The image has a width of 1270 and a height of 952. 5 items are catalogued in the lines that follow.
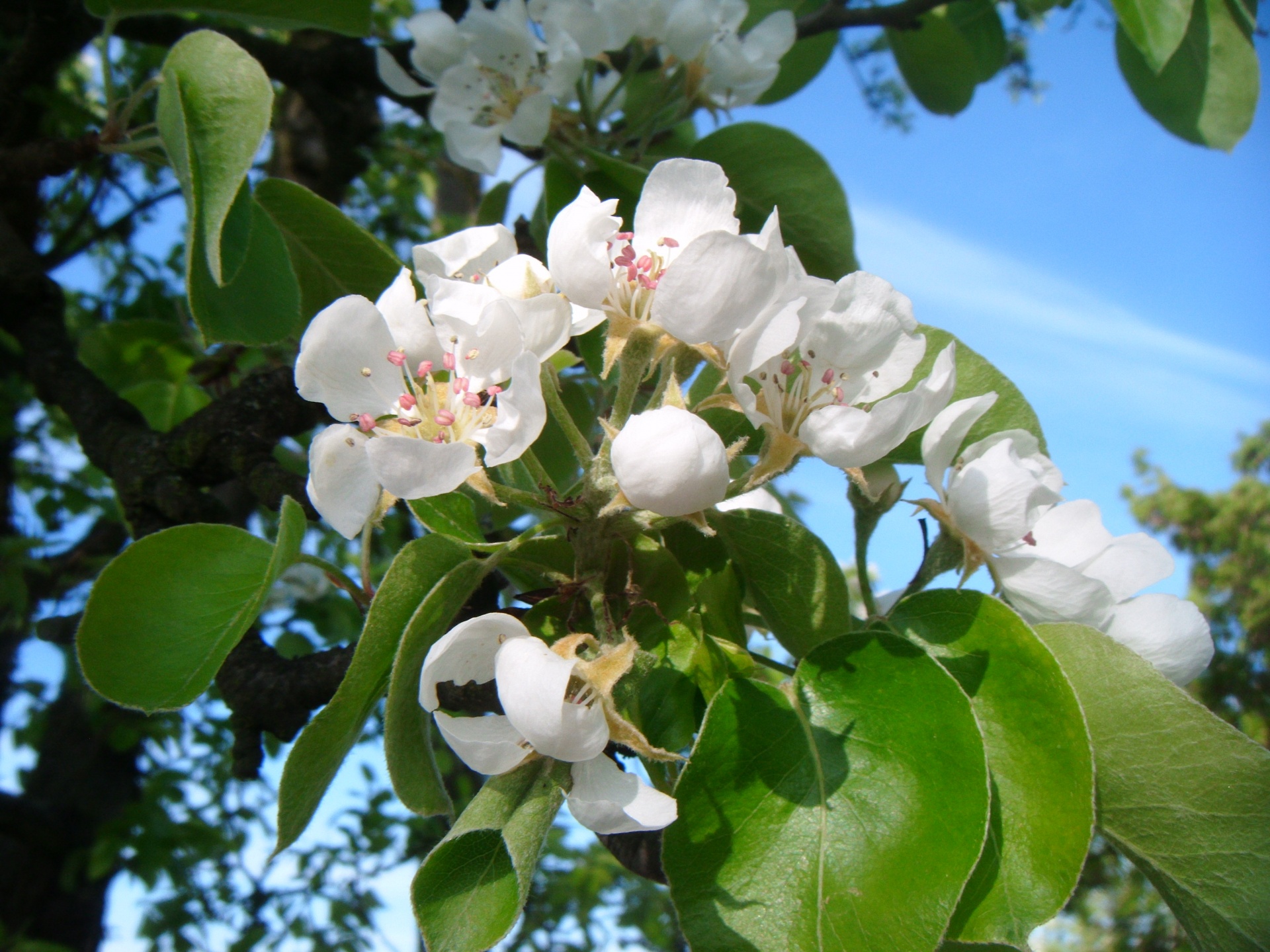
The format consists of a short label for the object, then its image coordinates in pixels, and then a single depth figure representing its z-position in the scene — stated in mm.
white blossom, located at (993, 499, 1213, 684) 204
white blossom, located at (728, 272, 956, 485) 181
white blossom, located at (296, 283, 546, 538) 176
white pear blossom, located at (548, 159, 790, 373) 175
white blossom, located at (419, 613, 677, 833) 163
